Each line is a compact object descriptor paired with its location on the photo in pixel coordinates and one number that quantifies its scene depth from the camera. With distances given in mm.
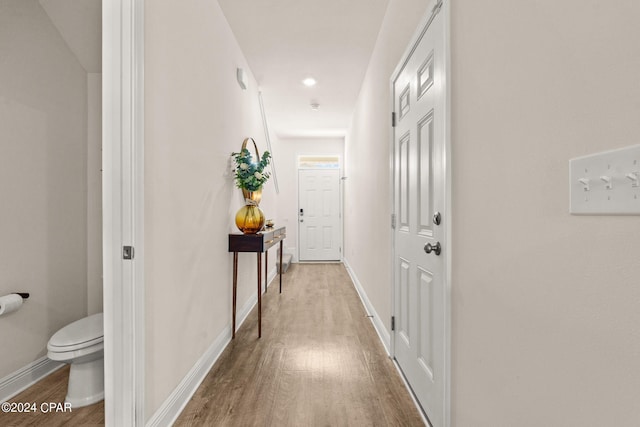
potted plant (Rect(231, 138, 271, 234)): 2734
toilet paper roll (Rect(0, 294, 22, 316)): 1810
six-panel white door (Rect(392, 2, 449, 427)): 1387
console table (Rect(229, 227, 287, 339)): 2662
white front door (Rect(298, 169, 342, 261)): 6820
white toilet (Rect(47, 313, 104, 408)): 1682
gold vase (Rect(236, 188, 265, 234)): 2729
